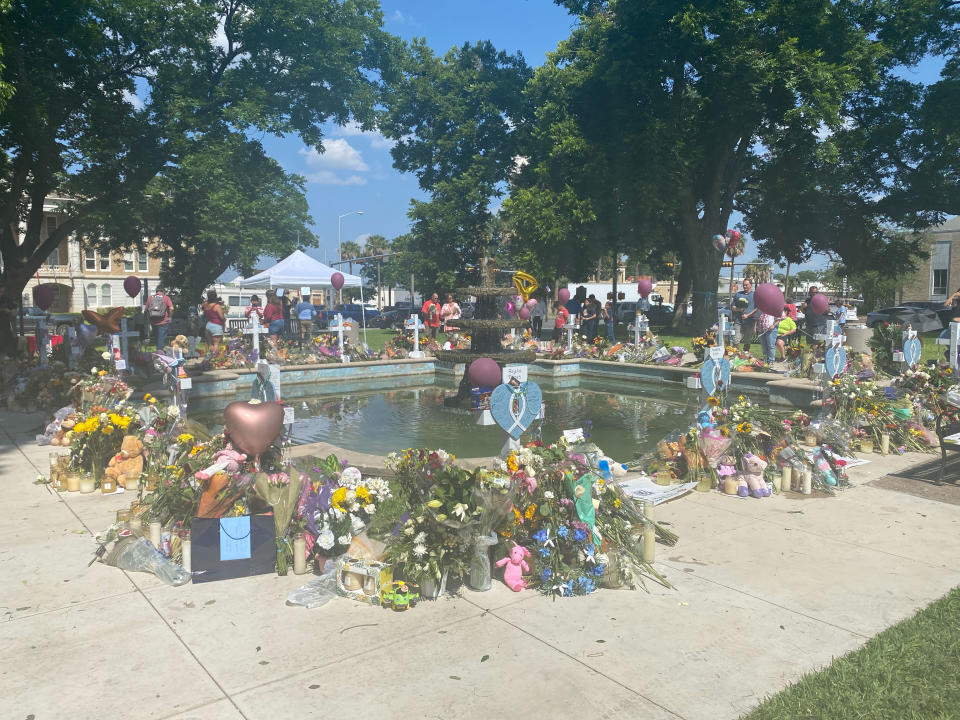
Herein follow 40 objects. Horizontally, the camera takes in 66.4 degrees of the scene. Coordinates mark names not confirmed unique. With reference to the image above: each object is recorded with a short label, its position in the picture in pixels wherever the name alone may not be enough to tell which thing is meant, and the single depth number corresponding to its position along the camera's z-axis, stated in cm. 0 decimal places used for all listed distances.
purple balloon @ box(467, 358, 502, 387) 1060
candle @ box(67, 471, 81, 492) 733
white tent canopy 2345
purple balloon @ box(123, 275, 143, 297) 2232
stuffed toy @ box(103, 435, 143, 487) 736
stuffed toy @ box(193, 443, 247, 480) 545
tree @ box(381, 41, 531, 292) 3694
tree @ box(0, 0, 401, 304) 1541
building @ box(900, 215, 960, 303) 5616
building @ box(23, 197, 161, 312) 5978
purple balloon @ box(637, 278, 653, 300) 2482
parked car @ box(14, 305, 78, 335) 1895
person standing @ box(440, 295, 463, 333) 2123
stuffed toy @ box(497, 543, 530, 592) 502
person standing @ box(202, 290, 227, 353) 1672
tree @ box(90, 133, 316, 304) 2619
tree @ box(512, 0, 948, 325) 2377
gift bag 516
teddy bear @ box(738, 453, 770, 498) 721
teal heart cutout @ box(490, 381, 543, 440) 666
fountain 1277
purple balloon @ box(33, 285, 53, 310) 1817
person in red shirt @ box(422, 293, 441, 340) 2194
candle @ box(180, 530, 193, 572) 518
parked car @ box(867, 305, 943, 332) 2047
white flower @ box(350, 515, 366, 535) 528
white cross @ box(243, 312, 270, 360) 1538
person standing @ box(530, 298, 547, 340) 2559
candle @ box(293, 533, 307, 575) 524
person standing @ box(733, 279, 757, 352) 1820
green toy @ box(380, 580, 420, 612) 470
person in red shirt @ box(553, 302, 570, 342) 2003
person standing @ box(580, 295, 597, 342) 2194
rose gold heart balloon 577
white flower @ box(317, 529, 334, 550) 514
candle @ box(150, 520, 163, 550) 542
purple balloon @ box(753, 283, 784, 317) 1318
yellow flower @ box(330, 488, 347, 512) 527
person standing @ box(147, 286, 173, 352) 1612
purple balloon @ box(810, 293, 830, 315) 1649
